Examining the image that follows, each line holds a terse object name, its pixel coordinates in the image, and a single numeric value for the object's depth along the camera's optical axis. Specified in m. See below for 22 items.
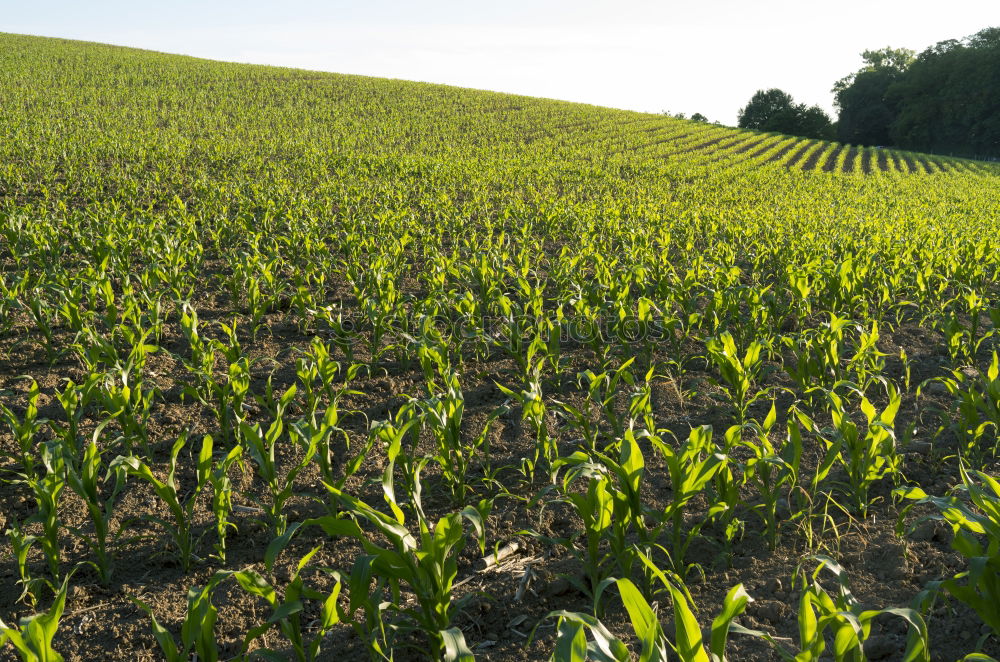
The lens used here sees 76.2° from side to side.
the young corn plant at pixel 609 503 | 2.46
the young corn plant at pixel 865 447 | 2.96
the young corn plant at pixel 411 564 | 2.08
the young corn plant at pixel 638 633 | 1.59
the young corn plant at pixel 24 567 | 2.53
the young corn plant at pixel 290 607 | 1.94
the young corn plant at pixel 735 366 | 3.89
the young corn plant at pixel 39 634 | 1.75
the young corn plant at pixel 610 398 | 3.62
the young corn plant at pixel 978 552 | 1.99
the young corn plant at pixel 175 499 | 2.63
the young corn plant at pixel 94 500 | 2.70
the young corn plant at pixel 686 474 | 2.56
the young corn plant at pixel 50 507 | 2.63
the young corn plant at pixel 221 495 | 2.80
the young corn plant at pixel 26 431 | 3.12
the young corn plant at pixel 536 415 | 3.36
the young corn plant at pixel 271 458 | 2.89
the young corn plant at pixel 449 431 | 3.22
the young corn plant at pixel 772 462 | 2.82
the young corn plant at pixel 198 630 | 1.94
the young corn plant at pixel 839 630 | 1.76
